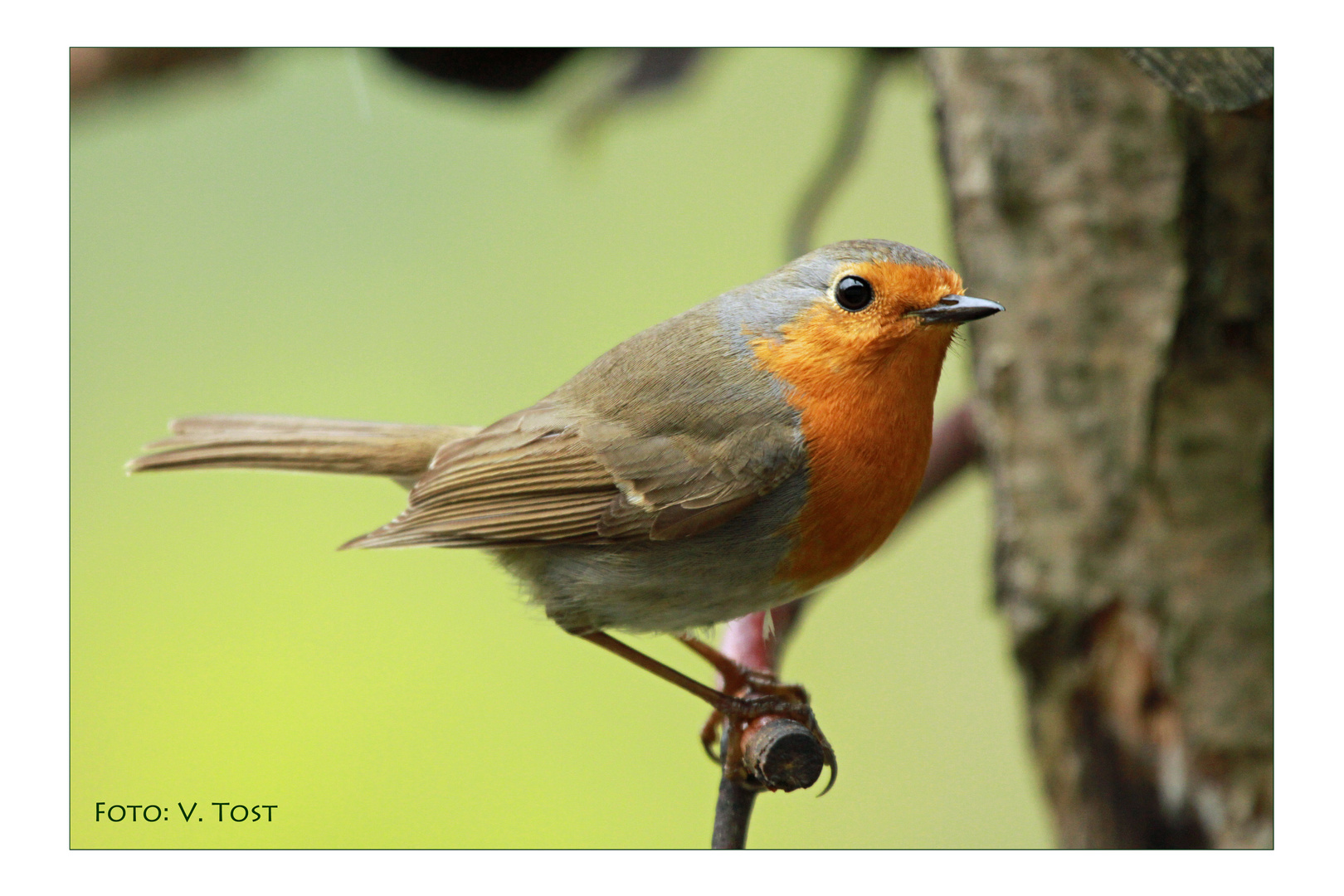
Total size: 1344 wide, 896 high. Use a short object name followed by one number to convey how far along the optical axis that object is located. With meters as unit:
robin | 4.87
